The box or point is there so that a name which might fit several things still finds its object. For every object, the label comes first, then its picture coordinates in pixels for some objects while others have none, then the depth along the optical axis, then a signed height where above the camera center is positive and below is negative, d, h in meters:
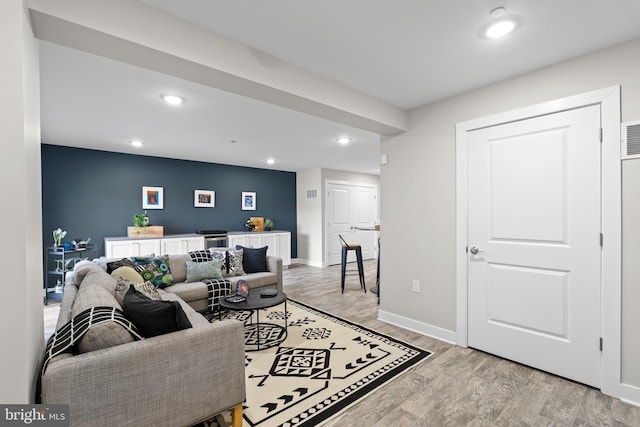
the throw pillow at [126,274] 2.94 -0.62
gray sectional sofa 1.30 -0.79
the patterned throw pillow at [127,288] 2.37 -0.64
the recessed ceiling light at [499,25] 1.67 +1.10
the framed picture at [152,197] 5.47 +0.30
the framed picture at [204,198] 6.09 +0.30
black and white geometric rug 1.86 -1.26
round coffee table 2.71 -1.26
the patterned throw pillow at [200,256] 4.03 -0.60
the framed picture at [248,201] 6.82 +0.26
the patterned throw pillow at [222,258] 4.16 -0.64
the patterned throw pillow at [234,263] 4.22 -0.74
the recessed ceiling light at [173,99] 2.82 +1.11
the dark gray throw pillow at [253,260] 4.39 -0.72
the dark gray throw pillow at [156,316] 1.63 -0.59
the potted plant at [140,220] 5.13 -0.12
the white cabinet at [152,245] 4.72 -0.55
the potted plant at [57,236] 4.26 -0.31
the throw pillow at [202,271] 3.80 -0.76
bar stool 4.84 -0.80
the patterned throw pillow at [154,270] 3.49 -0.69
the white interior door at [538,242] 2.10 -0.27
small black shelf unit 4.20 -0.76
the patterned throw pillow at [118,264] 3.22 -0.57
